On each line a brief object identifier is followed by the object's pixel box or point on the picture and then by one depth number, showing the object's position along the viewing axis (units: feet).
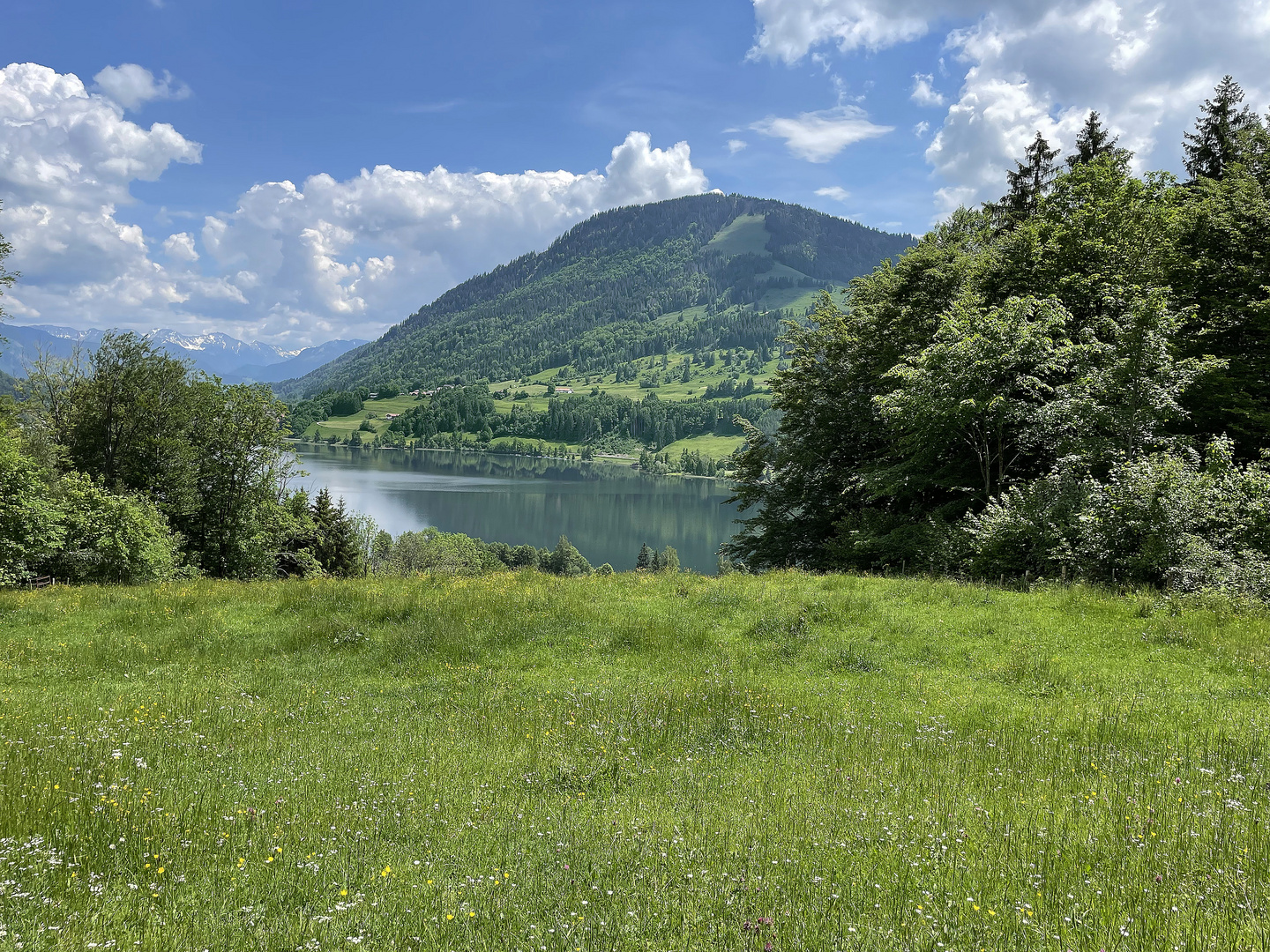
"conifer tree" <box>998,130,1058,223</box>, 122.01
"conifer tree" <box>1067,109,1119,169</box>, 113.88
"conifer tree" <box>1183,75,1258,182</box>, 103.76
